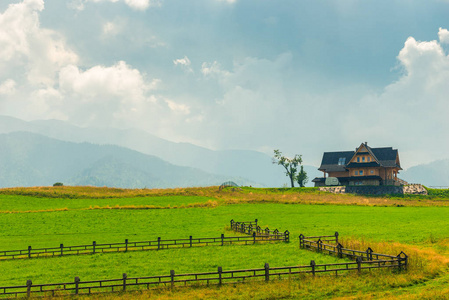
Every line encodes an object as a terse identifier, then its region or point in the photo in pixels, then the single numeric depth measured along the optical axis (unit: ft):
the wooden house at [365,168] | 374.22
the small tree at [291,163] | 450.71
